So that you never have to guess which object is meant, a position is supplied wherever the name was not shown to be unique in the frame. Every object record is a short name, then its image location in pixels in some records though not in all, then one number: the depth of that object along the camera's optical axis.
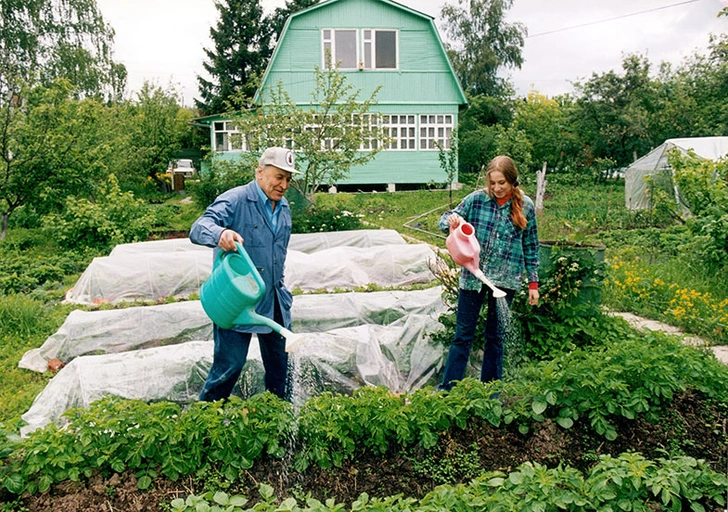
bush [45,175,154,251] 9.14
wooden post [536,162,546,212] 12.28
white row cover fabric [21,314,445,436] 3.71
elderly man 3.17
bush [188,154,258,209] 11.34
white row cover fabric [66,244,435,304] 6.84
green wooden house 17.14
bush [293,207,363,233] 10.02
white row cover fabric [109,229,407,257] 8.86
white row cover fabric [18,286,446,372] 4.85
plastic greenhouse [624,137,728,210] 12.23
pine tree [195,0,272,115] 25.19
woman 3.50
